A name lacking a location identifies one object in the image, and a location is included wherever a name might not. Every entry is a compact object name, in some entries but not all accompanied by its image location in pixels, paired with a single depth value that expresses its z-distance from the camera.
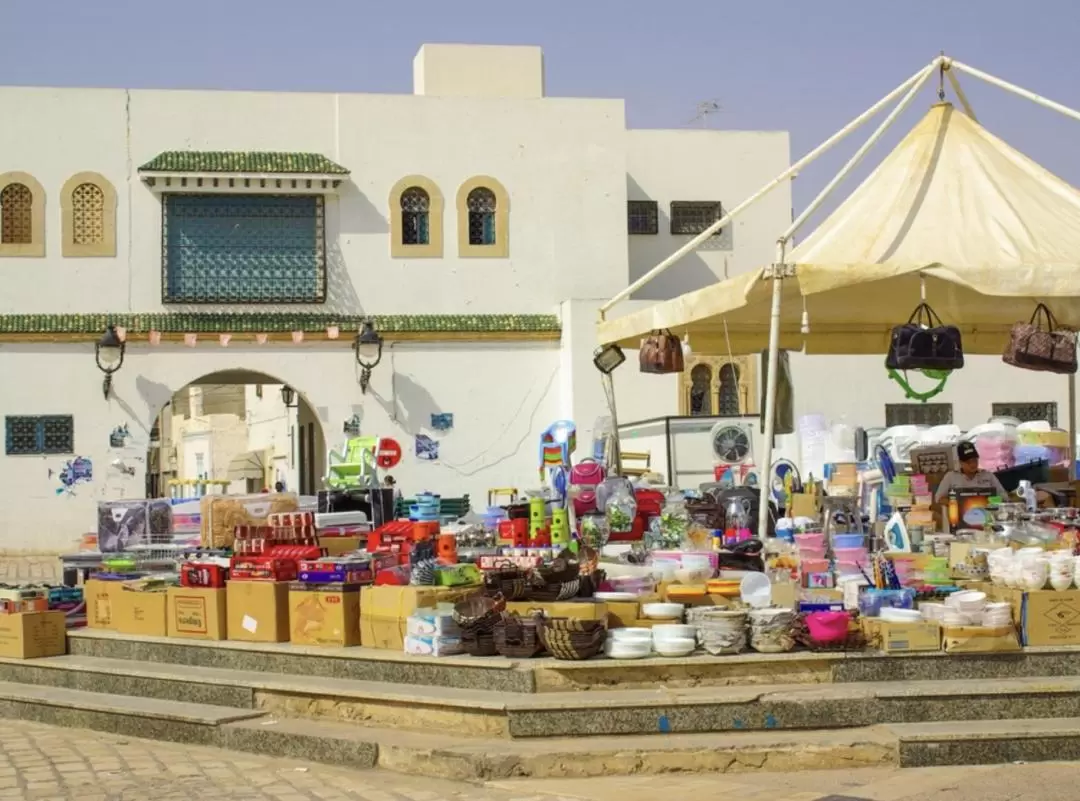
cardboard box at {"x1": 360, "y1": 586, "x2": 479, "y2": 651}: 9.91
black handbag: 11.69
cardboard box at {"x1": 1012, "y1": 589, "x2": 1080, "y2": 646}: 9.00
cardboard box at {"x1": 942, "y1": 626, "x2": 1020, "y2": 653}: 8.84
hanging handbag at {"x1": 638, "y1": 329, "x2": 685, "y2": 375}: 13.81
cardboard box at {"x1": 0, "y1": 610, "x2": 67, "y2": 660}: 11.59
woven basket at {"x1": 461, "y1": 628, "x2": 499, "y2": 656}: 9.42
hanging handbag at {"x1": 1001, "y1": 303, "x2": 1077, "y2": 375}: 11.77
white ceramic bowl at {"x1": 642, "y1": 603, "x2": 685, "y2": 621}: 9.38
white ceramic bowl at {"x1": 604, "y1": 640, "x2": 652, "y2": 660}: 9.00
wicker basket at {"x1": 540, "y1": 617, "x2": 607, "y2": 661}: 8.94
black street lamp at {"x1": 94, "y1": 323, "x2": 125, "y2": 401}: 21.97
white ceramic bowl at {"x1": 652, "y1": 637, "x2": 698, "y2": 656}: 8.95
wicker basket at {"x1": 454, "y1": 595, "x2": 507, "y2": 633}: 9.45
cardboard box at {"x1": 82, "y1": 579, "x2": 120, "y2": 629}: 11.90
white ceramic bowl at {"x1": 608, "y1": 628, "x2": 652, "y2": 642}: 9.02
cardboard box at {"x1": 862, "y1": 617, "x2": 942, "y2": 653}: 8.86
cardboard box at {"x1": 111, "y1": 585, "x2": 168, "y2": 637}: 11.37
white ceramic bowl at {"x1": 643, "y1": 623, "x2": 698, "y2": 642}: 8.99
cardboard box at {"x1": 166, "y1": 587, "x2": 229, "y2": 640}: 10.95
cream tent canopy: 11.20
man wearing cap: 12.05
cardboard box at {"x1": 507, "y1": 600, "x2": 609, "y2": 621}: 9.39
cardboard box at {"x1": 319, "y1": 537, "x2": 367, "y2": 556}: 13.34
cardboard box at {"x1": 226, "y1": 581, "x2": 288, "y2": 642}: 10.59
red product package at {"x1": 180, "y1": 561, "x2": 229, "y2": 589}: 11.09
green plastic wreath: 13.79
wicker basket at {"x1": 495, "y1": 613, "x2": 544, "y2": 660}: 9.17
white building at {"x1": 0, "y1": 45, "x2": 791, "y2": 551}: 22.11
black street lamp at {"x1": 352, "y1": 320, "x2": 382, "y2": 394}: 22.45
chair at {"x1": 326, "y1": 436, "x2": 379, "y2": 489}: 19.41
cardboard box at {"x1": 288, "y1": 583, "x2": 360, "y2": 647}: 10.26
